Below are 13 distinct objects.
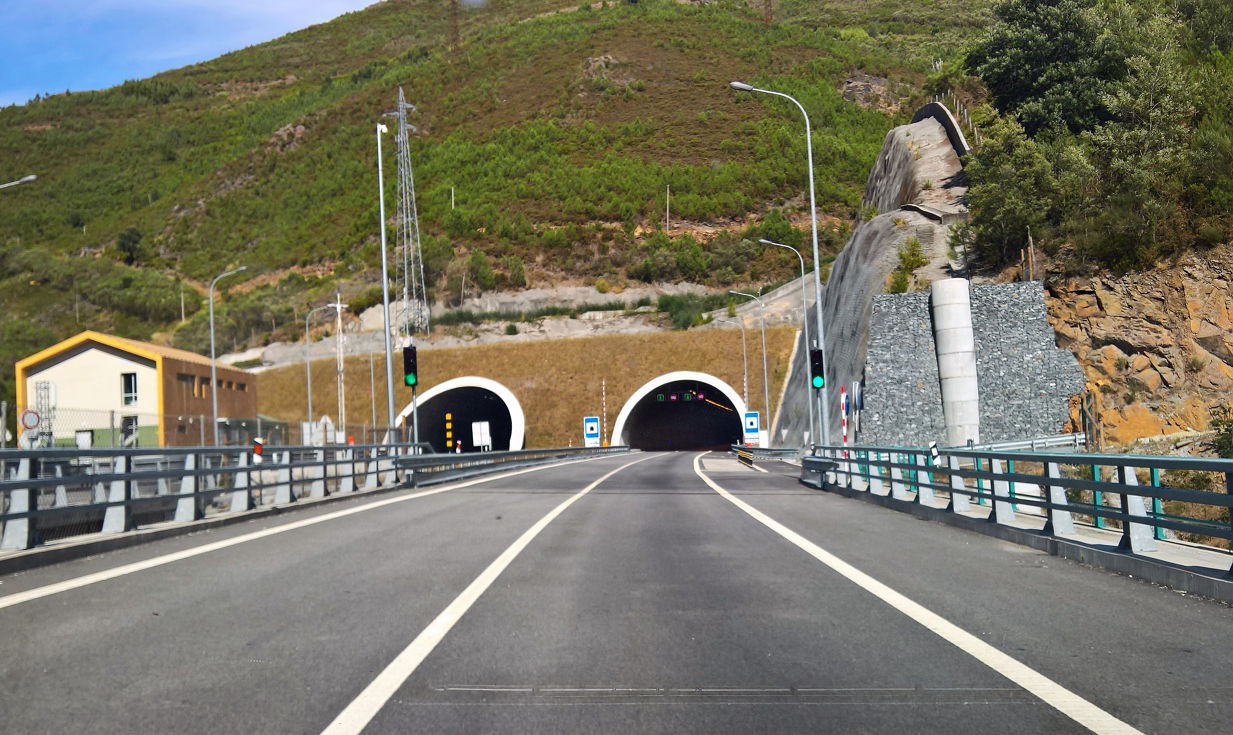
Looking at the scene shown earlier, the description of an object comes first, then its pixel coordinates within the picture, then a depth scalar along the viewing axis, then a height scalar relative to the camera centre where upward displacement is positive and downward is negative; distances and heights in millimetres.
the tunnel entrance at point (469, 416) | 70688 +2229
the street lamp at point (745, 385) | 72606 +3161
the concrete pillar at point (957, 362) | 41656 +2302
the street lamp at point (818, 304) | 31391 +3957
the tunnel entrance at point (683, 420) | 86125 +1337
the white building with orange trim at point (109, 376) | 60812 +4963
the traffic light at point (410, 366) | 29047 +2203
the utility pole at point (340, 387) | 64688 +3914
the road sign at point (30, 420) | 26984 +1199
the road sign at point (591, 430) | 74250 +707
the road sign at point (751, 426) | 65750 +407
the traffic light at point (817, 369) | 30750 +1690
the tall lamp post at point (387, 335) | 32381 +3494
